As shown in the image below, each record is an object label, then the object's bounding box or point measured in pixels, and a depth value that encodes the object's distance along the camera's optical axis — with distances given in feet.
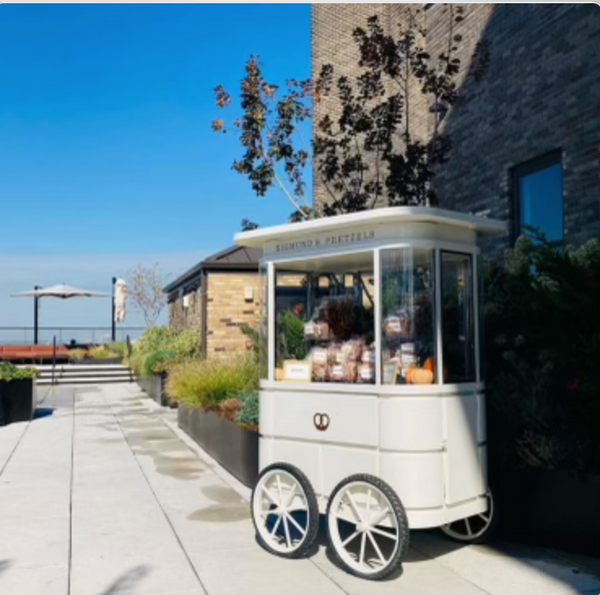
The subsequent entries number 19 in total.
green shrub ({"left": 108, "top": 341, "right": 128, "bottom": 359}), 81.32
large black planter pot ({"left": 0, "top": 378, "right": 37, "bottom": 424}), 38.42
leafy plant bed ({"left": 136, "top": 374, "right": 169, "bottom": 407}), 47.03
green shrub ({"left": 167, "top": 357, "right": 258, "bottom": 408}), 31.14
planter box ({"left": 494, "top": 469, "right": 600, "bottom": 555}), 15.03
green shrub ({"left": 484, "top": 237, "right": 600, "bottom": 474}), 15.62
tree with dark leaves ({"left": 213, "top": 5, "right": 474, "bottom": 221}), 27.66
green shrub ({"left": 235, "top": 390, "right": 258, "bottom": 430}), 25.02
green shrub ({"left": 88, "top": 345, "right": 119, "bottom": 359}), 80.89
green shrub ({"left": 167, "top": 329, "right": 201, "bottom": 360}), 51.26
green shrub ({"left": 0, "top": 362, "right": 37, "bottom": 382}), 37.60
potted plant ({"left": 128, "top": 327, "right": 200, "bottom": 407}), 48.32
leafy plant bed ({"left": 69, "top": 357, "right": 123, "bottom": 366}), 77.36
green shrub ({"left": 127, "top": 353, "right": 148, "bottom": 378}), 56.21
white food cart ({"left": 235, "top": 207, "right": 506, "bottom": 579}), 14.32
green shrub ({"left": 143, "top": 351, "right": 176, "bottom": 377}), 48.69
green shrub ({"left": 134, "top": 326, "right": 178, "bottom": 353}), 60.49
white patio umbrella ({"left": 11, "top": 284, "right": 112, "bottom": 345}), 86.69
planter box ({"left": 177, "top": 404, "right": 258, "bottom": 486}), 23.20
